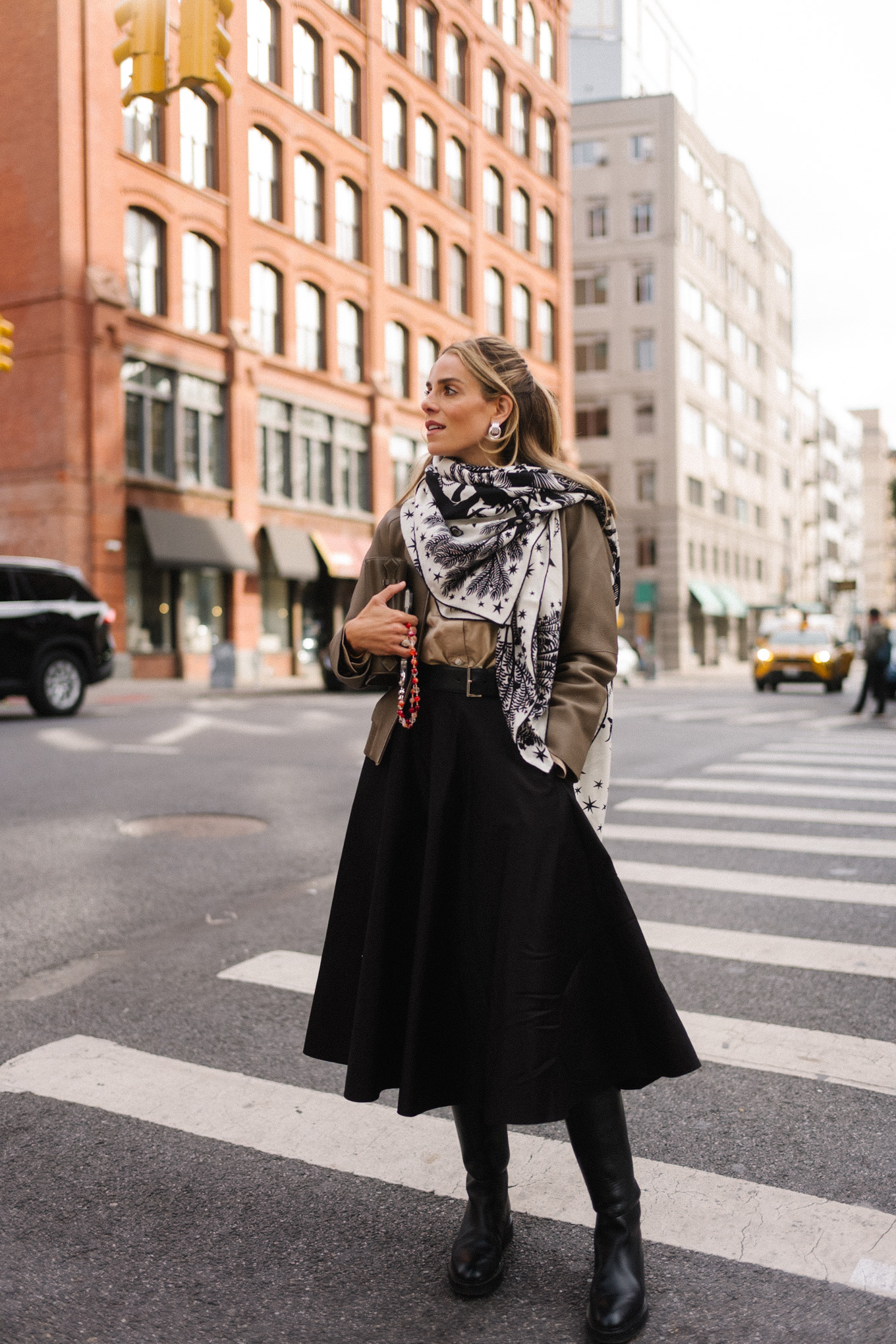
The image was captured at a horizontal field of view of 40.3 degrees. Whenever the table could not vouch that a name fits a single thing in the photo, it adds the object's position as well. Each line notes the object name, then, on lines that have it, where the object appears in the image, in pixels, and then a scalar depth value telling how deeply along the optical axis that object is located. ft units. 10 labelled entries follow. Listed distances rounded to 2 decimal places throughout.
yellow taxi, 89.97
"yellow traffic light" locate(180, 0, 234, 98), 28.84
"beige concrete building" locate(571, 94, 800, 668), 185.16
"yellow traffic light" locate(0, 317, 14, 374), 51.44
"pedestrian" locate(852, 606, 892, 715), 63.26
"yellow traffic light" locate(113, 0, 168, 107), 28.78
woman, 7.98
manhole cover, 25.53
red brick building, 86.12
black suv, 49.96
